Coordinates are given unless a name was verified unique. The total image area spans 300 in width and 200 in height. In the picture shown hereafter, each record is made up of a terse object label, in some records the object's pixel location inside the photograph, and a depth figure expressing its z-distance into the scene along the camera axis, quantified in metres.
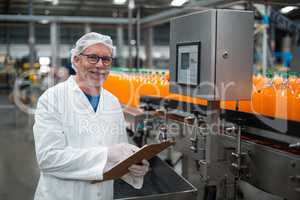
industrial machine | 1.35
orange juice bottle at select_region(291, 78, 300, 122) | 1.34
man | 1.11
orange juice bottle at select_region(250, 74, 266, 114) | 1.55
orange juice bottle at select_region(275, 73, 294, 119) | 1.38
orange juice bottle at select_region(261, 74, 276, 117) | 1.46
